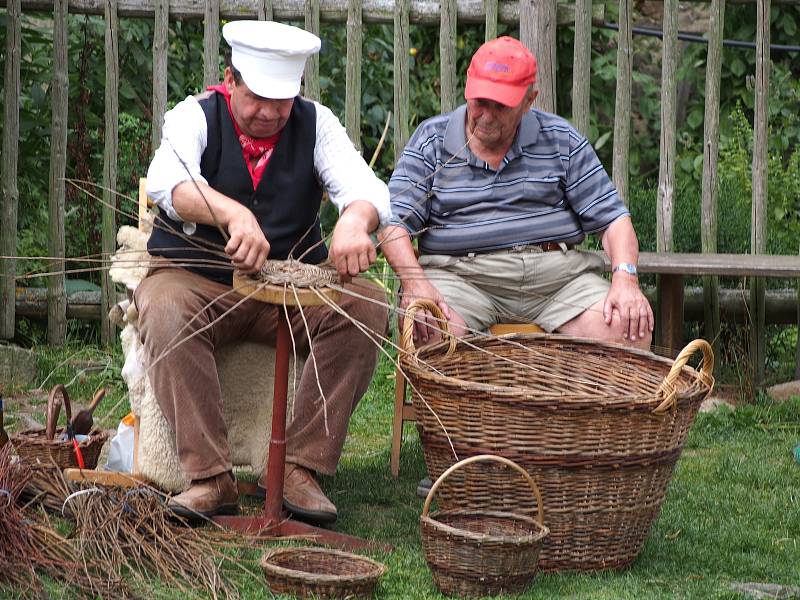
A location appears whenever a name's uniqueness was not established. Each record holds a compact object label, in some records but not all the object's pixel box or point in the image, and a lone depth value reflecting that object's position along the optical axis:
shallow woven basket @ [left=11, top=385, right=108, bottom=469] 7.33
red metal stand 6.59
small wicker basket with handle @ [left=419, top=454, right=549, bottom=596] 5.87
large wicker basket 6.11
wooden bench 10.02
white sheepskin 7.20
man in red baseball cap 8.01
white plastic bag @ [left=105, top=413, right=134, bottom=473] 7.61
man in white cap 6.78
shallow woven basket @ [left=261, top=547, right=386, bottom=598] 5.82
